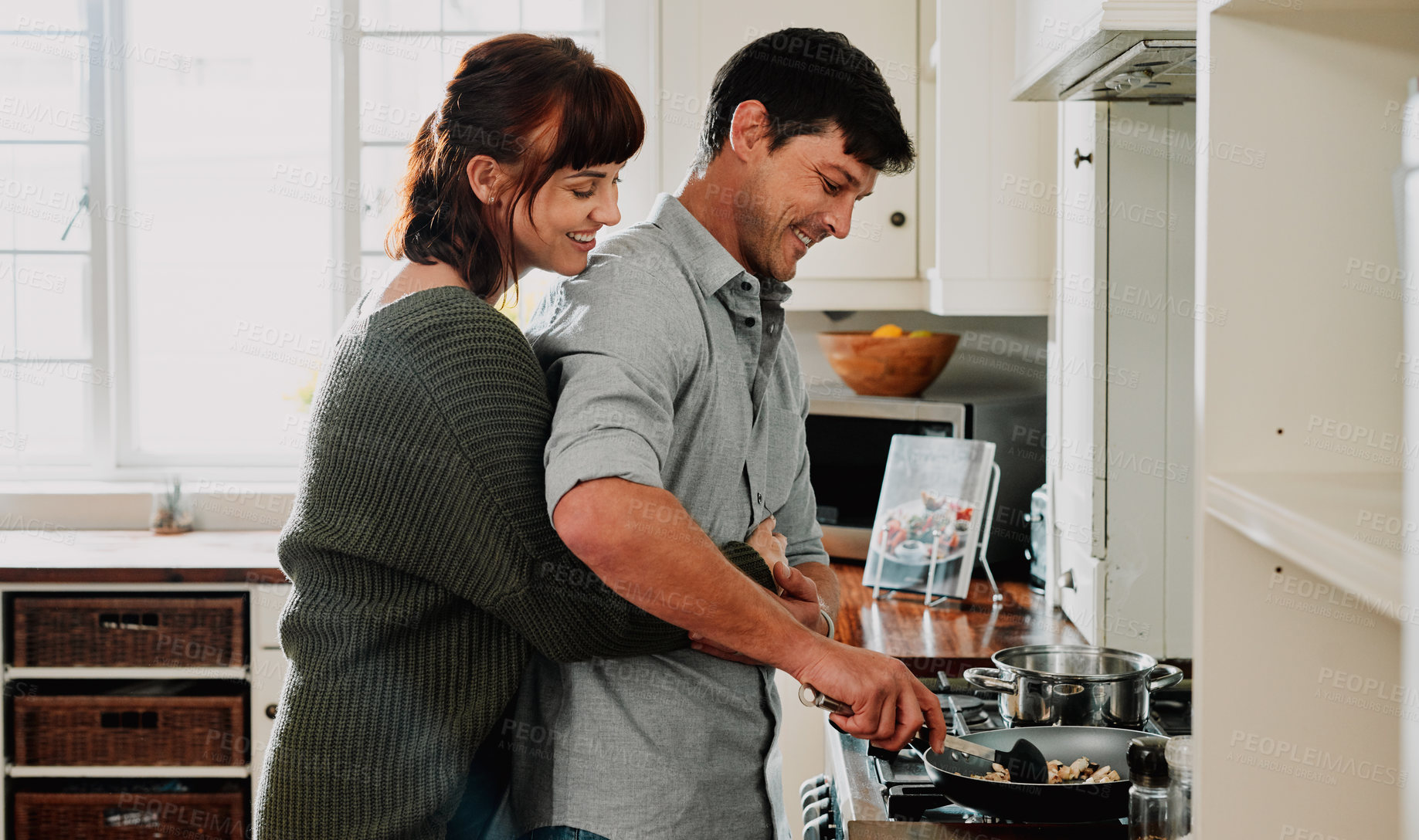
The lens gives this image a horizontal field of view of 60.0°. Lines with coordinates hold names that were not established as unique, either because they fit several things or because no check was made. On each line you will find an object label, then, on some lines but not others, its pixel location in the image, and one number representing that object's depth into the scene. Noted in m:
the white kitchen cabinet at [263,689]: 2.59
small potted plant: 3.06
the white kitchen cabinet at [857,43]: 2.73
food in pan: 1.22
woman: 1.03
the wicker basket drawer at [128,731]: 2.58
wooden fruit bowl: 2.66
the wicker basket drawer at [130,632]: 2.59
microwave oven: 2.59
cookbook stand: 2.27
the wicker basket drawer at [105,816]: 2.60
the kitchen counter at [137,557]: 2.55
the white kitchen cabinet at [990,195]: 2.31
